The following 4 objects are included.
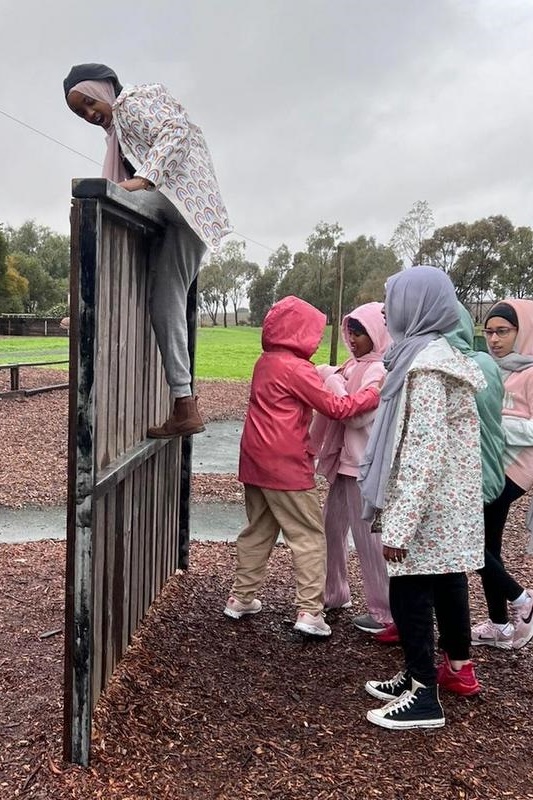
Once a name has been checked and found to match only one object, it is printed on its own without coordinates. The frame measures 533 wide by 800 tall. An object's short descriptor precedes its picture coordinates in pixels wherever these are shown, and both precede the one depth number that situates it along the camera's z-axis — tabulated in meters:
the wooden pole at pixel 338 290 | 22.55
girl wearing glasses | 3.65
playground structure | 2.39
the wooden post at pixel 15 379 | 14.26
